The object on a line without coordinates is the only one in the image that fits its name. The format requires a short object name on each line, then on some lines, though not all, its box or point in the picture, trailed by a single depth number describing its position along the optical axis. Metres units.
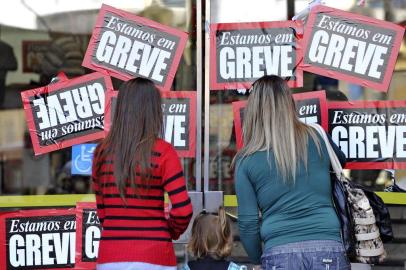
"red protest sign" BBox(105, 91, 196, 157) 9.79
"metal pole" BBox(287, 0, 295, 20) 10.53
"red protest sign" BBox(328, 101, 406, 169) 9.54
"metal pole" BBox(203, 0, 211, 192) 9.84
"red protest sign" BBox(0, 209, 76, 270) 9.91
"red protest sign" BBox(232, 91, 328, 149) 9.62
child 7.00
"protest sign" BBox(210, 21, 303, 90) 9.73
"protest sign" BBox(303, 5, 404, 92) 9.56
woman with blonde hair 6.58
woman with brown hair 6.41
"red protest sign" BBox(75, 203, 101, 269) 9.92
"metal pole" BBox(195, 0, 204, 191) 9.82
